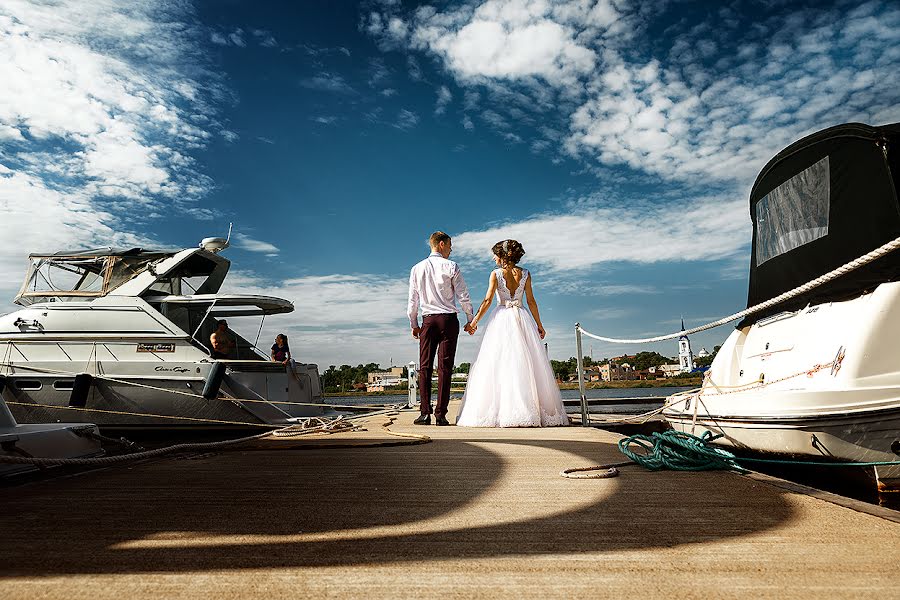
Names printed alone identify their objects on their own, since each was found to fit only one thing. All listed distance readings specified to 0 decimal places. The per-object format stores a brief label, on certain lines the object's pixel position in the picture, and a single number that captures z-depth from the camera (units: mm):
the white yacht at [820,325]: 3107
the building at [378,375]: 48606
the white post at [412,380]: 12055
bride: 6031
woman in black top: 11195
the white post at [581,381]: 6606
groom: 6254
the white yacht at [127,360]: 9195
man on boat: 9633
